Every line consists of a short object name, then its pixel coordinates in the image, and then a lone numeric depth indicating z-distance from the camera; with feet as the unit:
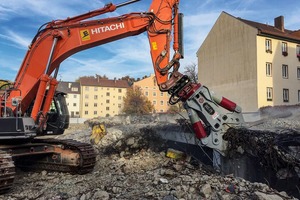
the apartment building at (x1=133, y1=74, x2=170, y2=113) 177.79
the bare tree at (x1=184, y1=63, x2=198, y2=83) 99.59
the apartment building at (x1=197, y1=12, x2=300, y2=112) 65.84
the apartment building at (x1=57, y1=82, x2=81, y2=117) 180.02
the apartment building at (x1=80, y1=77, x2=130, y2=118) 179.32
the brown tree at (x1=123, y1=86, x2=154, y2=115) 140.79
